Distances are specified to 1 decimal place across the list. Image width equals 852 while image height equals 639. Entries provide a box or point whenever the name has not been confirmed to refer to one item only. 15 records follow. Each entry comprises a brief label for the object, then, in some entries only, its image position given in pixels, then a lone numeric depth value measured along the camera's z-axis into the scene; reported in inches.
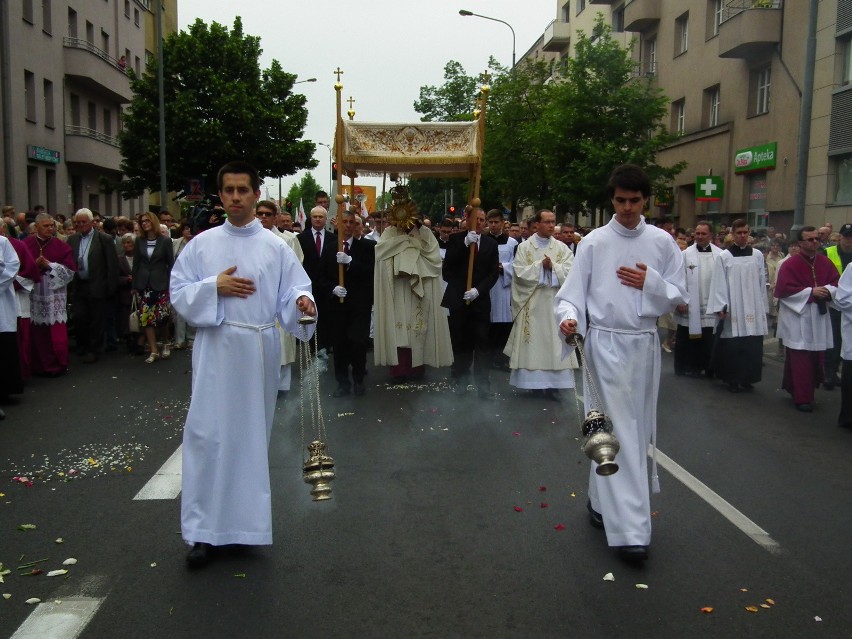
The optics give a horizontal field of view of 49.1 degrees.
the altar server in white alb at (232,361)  190.7
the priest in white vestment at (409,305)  423.2
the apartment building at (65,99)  1101.1
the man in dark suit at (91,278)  501.7
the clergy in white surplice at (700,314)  457.7
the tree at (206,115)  1326.3
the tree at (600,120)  1026.7
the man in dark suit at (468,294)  410.9
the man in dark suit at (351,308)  396.5
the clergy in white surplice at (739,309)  423.8
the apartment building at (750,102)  831.7
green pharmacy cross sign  883.4
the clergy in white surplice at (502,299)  485.7
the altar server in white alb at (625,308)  200.2
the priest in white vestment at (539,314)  393.4
